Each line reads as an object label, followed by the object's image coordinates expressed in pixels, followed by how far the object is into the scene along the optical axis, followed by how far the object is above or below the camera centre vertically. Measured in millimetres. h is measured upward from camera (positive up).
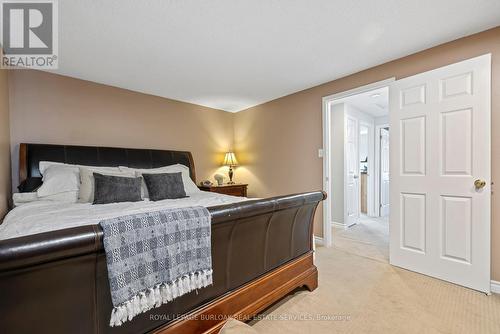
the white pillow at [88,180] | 2297 -166
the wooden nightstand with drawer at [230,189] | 3873 -442
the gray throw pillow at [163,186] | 2615 -264
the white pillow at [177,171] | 2823 -94
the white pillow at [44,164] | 2445 +9
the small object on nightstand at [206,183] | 3920 -337
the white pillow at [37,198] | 2197 -327
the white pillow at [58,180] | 2242 -157
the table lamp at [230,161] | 4535 +64
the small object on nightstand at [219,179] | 4206 -276
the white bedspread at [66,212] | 1348 -371
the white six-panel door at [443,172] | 1967 -88
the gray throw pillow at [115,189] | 2232 -254
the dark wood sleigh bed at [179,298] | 751 -522
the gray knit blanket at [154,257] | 912 -426
